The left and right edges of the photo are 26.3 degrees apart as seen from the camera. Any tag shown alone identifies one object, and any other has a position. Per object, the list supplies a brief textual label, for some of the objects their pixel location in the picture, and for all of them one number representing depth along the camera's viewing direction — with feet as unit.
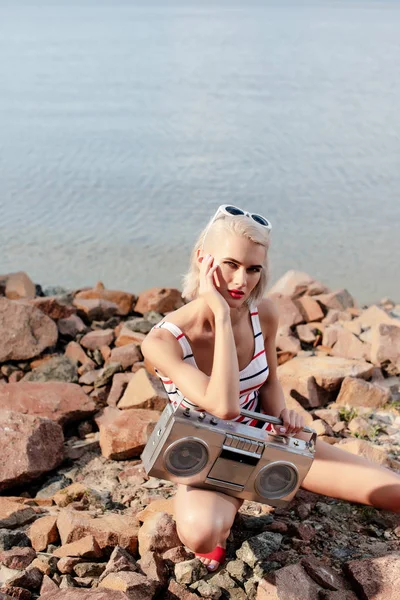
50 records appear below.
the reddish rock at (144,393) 13.83
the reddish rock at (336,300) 18.40
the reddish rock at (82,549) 9.85
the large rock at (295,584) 9.12
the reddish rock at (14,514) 10.97
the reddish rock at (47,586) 9.19
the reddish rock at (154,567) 9.42
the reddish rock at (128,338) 16.48
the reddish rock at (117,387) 14.74
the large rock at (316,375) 14.24
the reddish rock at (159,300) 18.22
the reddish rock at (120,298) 18.59
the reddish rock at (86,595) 8.54
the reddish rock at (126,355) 15.67
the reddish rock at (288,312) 17.35
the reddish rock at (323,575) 9.43
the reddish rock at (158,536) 9.87
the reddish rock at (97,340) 16.57
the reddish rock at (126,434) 12.84
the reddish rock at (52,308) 17.44
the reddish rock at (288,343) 16.24
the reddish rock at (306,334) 16.87
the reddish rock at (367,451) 12.27
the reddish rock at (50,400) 14.07
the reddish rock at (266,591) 9.20
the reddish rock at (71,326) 17.04
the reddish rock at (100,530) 10.07
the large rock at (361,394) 14.29
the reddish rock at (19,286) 19.40
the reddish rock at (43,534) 10.35
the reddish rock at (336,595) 9.29
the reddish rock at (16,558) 9.79
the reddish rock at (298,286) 19.30
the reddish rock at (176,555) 9.79
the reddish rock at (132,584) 8.89
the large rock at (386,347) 15.75
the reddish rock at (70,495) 11.75
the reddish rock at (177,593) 9.22
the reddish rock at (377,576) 9.30
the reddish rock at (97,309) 18.10
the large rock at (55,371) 15.72
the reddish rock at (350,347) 16.14
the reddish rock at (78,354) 16.10
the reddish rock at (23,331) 16.11
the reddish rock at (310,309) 17.70
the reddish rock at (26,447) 12.16
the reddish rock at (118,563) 9.44
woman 9.15
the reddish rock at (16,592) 9.15
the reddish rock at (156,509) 10.66
